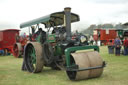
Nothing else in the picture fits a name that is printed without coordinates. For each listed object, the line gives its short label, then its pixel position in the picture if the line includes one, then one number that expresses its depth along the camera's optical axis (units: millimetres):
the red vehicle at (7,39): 16391
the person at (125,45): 12584
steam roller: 5543
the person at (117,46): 12459
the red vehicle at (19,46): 13438
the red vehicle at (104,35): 26859
